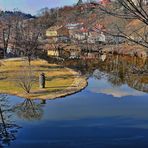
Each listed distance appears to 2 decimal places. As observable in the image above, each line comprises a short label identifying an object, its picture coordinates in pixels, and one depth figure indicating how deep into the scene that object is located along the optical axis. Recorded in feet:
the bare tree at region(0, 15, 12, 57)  195.24
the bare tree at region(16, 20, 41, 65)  168.35
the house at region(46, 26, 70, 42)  283.71
